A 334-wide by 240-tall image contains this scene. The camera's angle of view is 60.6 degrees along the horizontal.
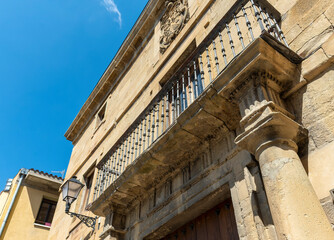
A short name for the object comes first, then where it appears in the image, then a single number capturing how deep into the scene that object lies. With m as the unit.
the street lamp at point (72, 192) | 5.68
